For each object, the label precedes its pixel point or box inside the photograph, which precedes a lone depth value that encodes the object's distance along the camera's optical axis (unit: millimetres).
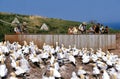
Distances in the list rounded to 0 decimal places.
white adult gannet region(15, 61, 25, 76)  9695
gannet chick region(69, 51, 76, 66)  11743
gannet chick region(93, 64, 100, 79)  11134
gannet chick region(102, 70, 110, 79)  10326
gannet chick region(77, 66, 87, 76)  10572
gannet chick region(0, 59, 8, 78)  9449
